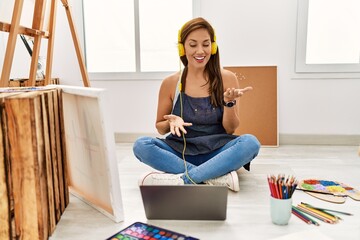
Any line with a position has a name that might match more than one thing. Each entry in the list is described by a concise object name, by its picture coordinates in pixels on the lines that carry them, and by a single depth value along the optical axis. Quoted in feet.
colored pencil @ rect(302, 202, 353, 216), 4.12
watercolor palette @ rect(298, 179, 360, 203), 4.62
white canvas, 3.43
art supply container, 3.69
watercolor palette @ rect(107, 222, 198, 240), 3.35
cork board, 8.29
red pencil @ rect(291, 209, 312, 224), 3.82
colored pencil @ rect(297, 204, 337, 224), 3.87
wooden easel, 5.04
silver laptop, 3.60
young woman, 4.94
